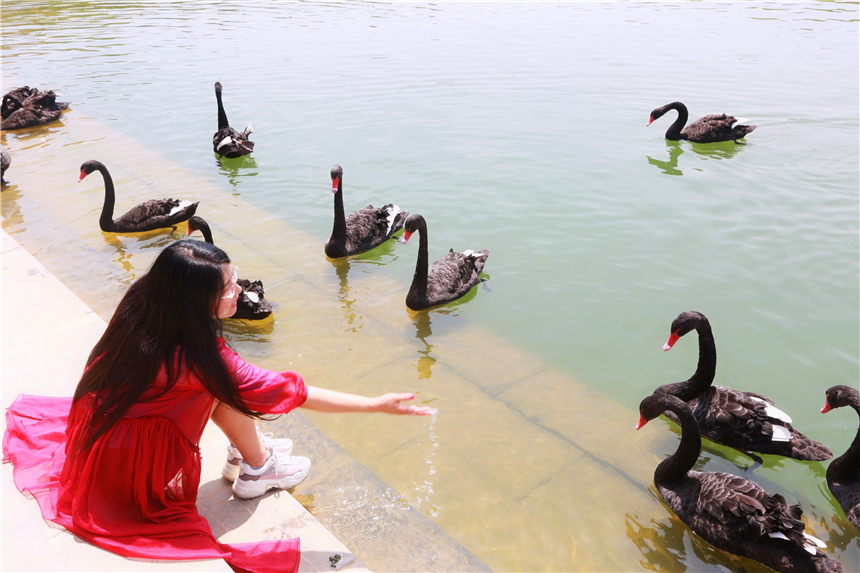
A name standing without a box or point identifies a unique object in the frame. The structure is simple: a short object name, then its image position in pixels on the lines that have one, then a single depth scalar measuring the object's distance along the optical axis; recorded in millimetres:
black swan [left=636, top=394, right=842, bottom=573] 3473
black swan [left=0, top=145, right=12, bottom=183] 9570
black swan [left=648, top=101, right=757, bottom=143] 10328
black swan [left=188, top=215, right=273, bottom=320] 5789
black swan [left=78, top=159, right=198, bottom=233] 7844
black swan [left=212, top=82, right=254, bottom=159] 9945
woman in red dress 2740
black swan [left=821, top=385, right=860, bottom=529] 3906
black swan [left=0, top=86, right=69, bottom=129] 11984
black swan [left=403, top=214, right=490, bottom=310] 6195
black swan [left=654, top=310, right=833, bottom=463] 4348
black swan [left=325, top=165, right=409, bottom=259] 7250
